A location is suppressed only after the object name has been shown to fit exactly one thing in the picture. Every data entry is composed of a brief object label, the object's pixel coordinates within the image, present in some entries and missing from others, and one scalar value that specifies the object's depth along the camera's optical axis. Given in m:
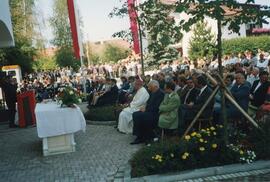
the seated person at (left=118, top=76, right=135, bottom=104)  15.03
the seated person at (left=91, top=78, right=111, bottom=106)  16.08
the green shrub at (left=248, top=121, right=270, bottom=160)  7.35
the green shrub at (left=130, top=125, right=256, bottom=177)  7.07
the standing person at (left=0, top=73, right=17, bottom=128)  14.73
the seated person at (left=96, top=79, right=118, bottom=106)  15.59
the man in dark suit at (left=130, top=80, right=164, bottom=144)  9.86
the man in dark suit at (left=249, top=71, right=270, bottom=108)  9.95
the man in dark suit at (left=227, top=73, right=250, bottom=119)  8.95
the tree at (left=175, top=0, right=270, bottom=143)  7.28
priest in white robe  10.84
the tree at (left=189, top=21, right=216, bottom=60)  39.12
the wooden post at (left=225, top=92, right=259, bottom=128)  7.72
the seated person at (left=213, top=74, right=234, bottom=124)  9.64
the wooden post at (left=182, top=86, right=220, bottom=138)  7.98
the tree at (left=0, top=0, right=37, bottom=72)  32.94
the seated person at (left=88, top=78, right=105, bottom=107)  17.85
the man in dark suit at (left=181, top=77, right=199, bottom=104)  10.04
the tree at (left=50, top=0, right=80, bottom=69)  54.31
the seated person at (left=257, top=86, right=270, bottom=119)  8.69
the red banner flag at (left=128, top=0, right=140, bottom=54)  14.40
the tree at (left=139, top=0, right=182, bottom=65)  8.75
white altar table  9.52
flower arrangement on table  9.91
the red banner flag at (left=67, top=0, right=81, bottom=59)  18.28
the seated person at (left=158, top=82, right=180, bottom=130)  9.20
